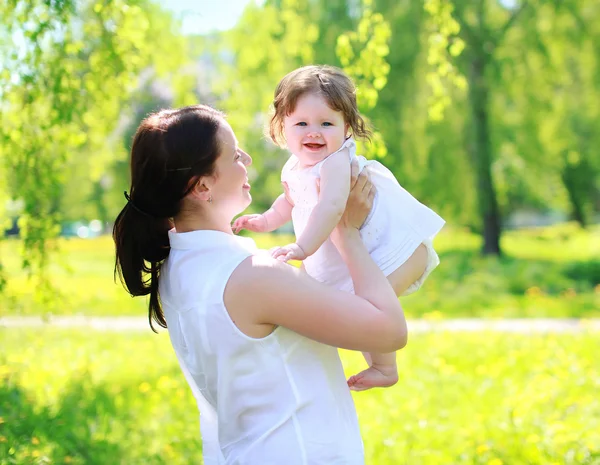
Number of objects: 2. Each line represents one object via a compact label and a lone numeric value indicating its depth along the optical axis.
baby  2.04
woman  1.61
